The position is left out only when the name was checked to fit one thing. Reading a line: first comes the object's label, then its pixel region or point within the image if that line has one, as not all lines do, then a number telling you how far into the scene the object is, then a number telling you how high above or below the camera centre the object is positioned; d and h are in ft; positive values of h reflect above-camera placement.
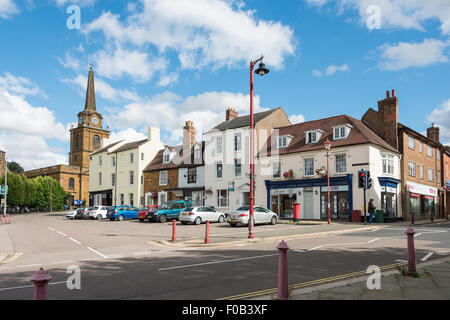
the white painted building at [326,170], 93.20 +5.92
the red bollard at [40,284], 12.80 -3.31
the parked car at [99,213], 119.96 -7.33
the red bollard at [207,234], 49.14 -5.92
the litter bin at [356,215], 90.48 -6.23
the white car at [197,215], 85.51 -5.81
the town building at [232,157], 117.29 +11.55
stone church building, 247.09 +30.89
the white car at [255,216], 77.87 -5.65
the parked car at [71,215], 131.02 -8.76
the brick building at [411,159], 104.58 +10.25
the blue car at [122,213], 110.42 -6.74
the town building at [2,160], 250.98 +21.75
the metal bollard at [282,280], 18.95 -4.73
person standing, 84.25 -4.29
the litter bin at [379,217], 90.38 -6.58
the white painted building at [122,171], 151.02 +9.17
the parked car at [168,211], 94.73 -5.32
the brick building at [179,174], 129.80 +6.56
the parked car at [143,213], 98.53 -6.22
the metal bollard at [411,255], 25.52 -4.58
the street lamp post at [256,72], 52.95 +17.54
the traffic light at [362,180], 79.46 +2.37
